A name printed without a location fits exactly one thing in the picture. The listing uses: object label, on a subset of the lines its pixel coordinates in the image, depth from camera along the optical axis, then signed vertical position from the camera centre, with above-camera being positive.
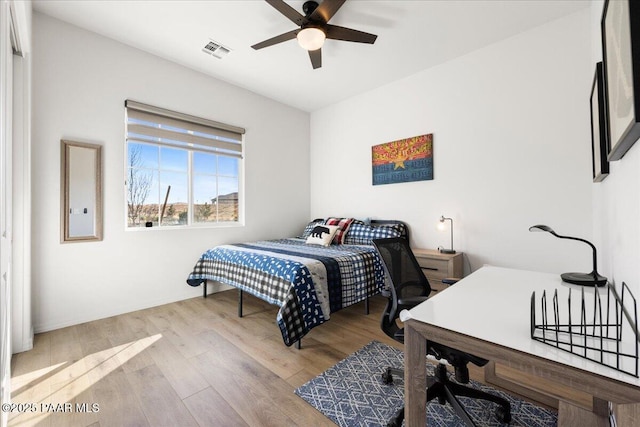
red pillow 3.74 -0.19
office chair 1.34 -0.67
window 3.08 +0.59
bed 2.21 -0.54
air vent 2.93 +1.84
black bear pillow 3.63 -0.29
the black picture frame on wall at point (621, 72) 0.76 +0.46
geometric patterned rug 1.44 -1.09
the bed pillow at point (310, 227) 4.23 -0.20
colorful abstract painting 3.46 +0.72
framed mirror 2.56 +0.24
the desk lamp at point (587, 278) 1.30 -0.33
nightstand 2.84 -0.57
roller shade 3.00 +1.05
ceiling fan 2.16 +1.62
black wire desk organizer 0.69 -0.37
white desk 0.65 -0.38
